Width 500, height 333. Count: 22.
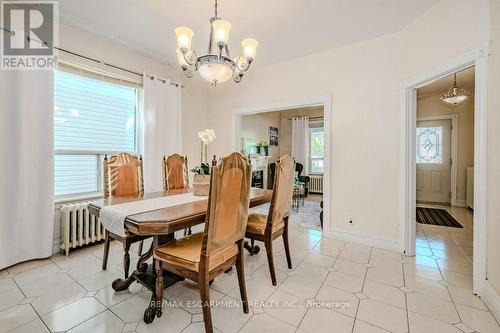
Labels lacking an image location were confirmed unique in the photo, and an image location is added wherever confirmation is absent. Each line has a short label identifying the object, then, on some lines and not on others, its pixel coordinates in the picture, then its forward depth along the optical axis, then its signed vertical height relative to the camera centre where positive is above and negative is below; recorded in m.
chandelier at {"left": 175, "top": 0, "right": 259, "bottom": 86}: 1.69 +0.93
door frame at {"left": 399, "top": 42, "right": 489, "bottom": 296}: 1.70 +0.32
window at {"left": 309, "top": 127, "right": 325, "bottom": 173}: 6.84 +0.49
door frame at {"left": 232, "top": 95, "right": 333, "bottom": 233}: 3.09 +0.41
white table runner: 1.47 -0.32
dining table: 1.32 -0.36
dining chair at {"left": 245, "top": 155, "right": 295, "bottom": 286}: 1.97 -0.48
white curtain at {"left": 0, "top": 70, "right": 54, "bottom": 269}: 2.11 -0.02
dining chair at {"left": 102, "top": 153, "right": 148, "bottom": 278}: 2.15 -0.14
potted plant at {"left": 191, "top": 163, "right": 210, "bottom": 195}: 2.20 -0.16
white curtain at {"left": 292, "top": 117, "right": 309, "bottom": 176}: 6.74 +0.79
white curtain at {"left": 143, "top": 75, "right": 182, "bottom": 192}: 3.24 +0.60
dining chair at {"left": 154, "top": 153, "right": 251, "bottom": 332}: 1.32 -0.50
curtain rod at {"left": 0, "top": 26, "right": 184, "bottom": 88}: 2.21 +1.28
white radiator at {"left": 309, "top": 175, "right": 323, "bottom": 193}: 6.66 -0.54
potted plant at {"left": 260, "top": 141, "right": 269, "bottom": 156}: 6.07 +0.54
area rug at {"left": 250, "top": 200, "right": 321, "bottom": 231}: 3.68 -0.94
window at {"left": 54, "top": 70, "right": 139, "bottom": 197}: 2.61 +0.50
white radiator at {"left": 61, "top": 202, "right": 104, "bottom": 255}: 2.45 -0.72
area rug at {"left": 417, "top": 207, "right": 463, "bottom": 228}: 3.71 -0.92
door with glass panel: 5.07 +0.14
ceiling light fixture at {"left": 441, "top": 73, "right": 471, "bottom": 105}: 3.82 +1.25
